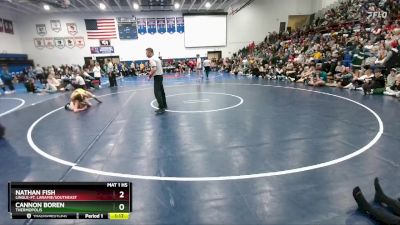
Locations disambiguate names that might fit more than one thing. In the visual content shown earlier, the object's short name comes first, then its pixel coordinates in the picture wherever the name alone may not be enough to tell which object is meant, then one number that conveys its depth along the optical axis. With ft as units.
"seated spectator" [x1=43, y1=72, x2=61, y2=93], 49.48
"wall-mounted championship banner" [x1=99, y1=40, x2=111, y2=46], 93.09
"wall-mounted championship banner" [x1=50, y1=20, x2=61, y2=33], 88.84
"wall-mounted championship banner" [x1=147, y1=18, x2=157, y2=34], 94.70
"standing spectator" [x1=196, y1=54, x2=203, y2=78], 63.05
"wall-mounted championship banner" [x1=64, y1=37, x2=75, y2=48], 90.79
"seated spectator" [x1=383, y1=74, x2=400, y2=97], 29.79
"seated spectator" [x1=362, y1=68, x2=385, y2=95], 32.22
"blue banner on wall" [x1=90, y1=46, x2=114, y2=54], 92.89
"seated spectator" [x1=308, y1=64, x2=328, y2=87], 40.59
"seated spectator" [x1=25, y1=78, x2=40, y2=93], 50.80
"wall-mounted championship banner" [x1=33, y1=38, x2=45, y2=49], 89.40
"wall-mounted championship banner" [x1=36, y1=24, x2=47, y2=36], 88.48
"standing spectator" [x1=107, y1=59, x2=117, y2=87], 53.52
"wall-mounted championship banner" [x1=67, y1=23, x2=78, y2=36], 89.81
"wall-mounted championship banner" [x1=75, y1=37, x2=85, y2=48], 91.25
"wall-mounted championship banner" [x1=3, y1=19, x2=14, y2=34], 79.31
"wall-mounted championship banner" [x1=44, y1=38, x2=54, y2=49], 89.92
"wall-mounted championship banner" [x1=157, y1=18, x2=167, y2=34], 95.14
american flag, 91.17
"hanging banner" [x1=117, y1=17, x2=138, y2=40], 92.79
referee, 27.17
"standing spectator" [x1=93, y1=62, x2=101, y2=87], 54.30
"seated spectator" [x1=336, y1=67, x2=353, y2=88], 38.37
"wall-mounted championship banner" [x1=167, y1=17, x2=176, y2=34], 95.55
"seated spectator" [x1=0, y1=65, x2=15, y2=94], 53.83
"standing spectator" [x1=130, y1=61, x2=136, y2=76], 88.84
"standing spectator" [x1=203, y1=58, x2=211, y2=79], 63.22
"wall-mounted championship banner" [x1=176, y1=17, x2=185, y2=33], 95.86
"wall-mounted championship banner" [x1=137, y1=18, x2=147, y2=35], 93.81
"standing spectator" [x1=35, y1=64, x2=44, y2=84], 77.10
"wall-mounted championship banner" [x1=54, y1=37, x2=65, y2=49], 90.27
